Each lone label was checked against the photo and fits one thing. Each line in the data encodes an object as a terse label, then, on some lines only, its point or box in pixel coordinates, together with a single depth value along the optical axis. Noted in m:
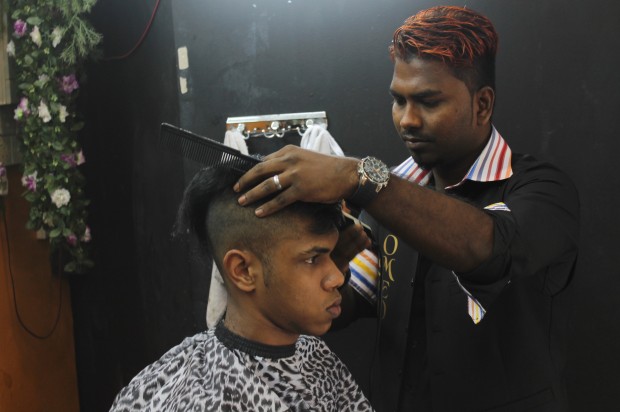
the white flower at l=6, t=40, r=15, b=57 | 3.18
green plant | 3.21
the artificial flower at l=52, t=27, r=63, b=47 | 3.22
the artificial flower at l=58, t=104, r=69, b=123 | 3.28
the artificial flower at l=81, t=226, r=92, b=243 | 3.47
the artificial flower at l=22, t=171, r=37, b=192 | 3.27
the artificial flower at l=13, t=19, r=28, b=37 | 3.18
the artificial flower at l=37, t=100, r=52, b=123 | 3.23
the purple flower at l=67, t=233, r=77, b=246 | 3.40
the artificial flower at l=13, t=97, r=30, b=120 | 3.22
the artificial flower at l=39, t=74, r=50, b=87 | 3.23
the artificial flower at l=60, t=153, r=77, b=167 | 3.32
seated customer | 1.46
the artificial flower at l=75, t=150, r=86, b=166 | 3.39
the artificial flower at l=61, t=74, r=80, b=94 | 3.31
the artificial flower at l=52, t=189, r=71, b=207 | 3.30
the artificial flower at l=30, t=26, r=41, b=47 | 3.16
